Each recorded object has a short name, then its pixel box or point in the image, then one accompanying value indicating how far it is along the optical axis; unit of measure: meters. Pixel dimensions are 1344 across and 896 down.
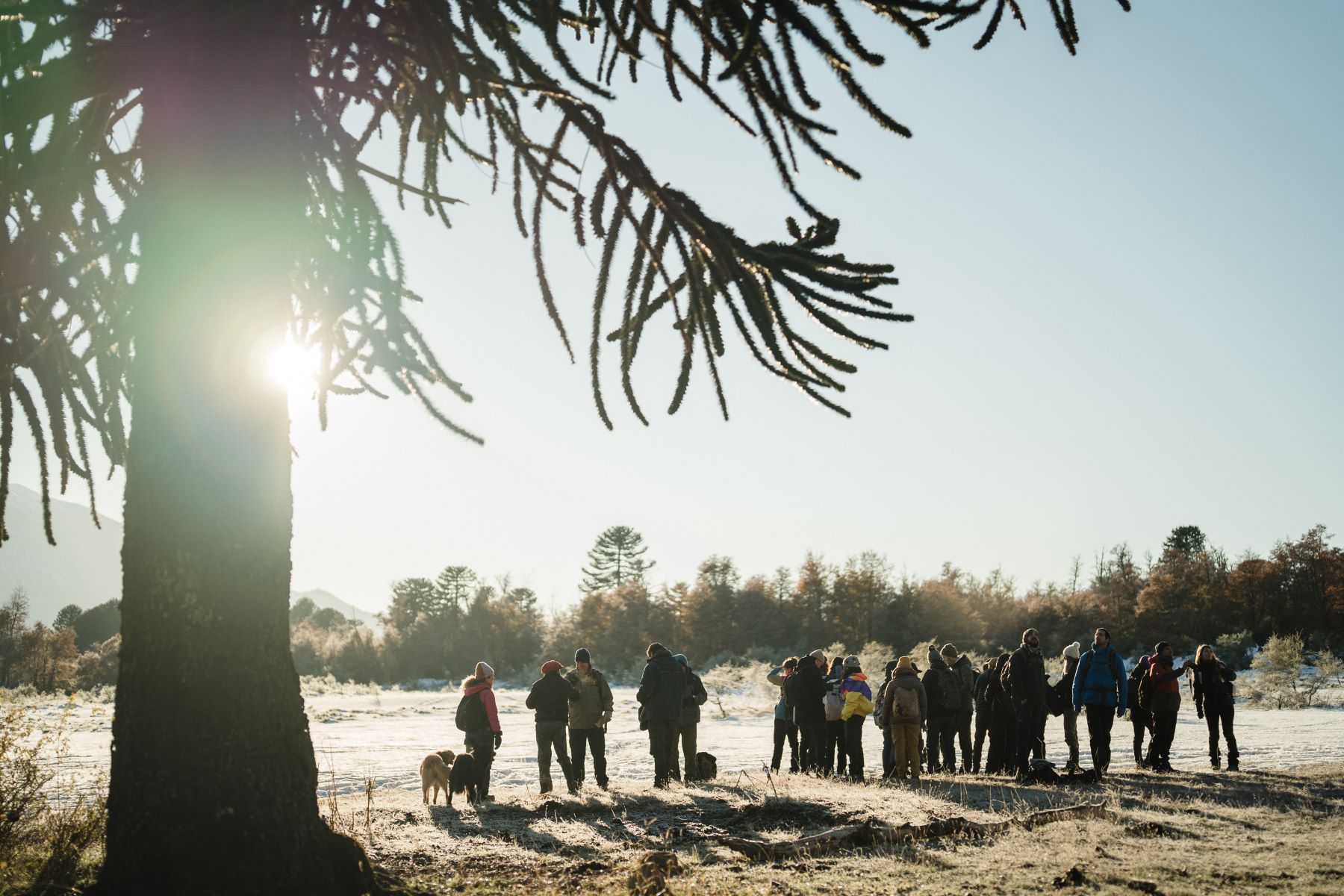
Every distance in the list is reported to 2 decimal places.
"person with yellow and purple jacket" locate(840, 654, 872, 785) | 12.48
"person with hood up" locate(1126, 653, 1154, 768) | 13.41
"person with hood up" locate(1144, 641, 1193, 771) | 12.74
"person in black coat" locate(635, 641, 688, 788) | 11.72
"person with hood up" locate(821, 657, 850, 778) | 12.87
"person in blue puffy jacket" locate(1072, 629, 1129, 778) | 12.30
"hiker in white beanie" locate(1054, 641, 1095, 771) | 13.07
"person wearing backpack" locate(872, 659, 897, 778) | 12.52
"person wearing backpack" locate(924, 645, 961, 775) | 13.12
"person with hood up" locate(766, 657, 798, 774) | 13.47
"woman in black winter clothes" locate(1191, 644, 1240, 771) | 13.12
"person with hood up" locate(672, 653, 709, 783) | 12.26
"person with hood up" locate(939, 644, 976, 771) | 13.59
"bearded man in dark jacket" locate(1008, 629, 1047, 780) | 12.23
